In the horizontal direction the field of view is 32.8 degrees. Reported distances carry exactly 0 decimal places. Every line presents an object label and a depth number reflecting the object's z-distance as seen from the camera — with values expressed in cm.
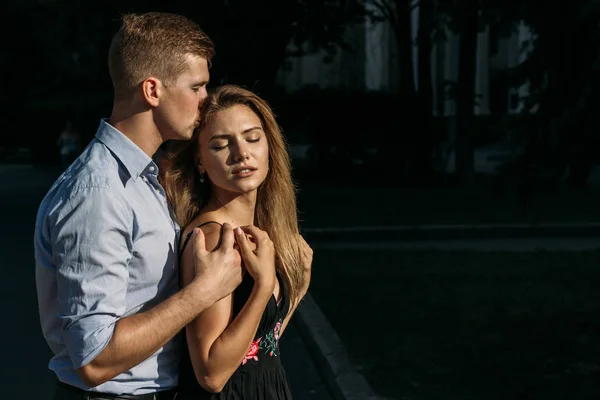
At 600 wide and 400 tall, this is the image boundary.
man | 240
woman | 272
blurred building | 3862
